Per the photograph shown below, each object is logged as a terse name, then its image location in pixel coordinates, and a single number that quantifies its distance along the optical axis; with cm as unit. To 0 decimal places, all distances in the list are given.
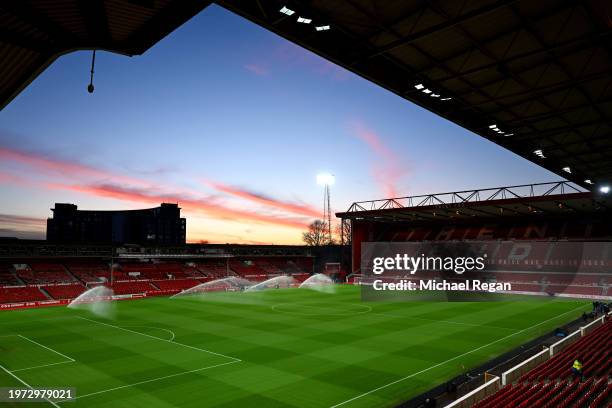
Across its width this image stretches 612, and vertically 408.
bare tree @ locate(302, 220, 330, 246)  11525
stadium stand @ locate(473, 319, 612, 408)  1280
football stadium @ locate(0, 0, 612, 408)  980
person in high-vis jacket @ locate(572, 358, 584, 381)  1523
